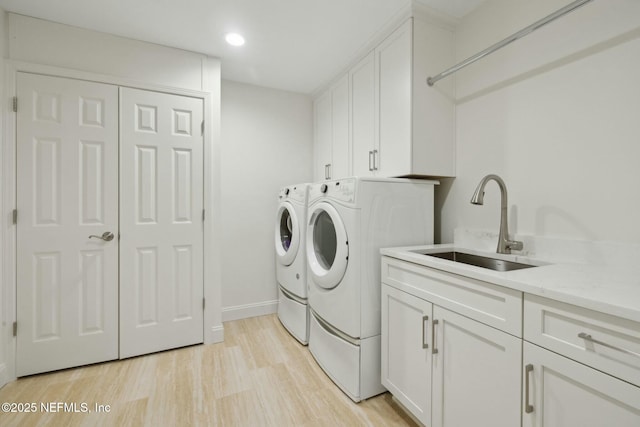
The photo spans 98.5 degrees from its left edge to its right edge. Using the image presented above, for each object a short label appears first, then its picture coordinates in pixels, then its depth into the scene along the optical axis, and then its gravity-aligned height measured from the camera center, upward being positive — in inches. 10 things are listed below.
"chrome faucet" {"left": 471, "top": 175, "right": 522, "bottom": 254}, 57.3 -4.5
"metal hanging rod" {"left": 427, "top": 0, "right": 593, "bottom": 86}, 41.3 +31.7
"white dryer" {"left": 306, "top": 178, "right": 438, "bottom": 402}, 62.7 -11.6
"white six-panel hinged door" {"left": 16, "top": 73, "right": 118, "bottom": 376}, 71.2 -3.7
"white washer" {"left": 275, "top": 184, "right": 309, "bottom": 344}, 87.4 -17.1
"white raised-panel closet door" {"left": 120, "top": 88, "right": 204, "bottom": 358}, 80.0 -3.6
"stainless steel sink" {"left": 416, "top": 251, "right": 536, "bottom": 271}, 57.6 -11.2
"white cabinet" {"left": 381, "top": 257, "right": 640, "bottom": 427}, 28.8 -19.7
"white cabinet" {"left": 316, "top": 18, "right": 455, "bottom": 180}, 68.8 +28.5
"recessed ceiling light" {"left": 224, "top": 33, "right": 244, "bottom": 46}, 79.0 +50.2
